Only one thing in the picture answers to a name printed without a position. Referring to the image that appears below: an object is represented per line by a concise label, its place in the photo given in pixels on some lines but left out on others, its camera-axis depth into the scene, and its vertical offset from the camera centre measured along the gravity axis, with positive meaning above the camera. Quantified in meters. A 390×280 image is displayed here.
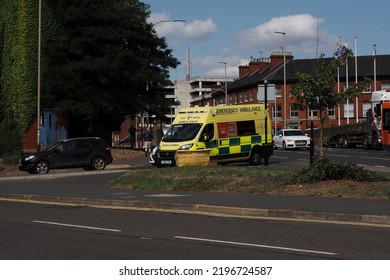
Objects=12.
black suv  32.31 -0.94
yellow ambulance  28.98 -0.01
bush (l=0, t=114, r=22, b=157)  45.91 +0.05
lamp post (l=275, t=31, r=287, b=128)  85.17 +4.39
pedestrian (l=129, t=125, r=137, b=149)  50.88 +0.16
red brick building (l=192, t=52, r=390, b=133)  91.19 +6.82
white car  50.02 -0.56
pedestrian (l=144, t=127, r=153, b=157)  42.28 -0.34
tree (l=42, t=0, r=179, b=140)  44.03 +5.06
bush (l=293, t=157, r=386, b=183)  18.72 -1.17
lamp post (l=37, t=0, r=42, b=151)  37.72 +0.12
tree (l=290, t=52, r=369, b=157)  23.86 +1.53
